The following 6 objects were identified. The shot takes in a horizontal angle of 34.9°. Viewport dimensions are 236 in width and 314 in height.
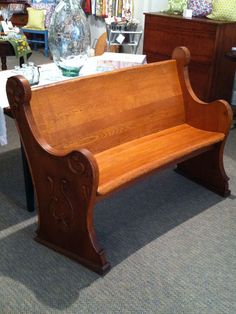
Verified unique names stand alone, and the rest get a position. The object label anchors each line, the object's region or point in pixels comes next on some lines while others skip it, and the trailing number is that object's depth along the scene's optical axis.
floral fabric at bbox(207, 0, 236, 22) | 3.22
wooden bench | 1.62
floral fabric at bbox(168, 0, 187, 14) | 3.55
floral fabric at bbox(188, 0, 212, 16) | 3.43
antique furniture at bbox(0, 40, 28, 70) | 3.27
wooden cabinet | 3.21
